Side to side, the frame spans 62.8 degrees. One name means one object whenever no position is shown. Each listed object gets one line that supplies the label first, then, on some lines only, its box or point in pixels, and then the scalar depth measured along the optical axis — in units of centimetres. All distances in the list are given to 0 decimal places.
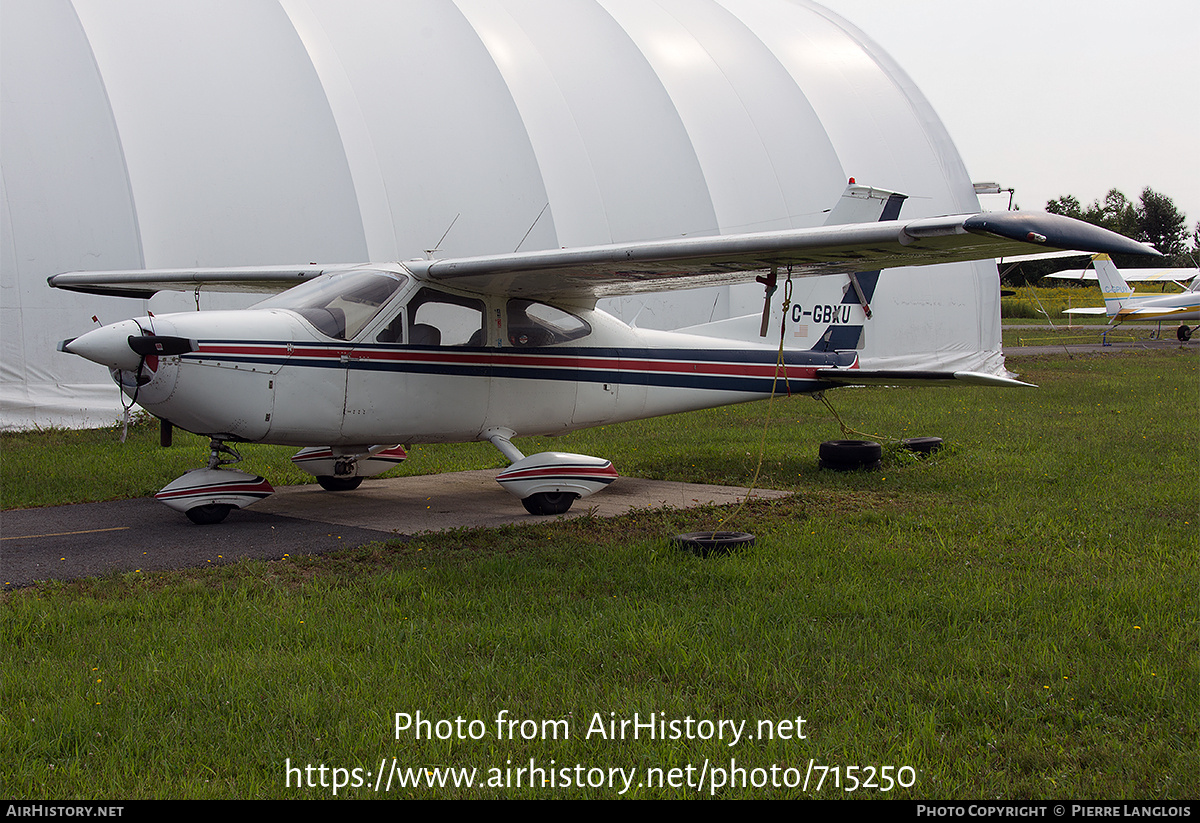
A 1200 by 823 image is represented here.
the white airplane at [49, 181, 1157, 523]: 750
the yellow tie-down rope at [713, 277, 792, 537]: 742
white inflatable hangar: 1441
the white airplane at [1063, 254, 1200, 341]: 3966
